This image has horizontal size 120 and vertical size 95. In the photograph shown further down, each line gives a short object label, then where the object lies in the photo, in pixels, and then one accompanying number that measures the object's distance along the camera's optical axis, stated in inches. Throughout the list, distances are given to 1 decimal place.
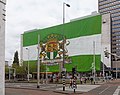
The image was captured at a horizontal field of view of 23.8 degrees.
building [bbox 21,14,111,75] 4399.6
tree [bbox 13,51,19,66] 6165.4
